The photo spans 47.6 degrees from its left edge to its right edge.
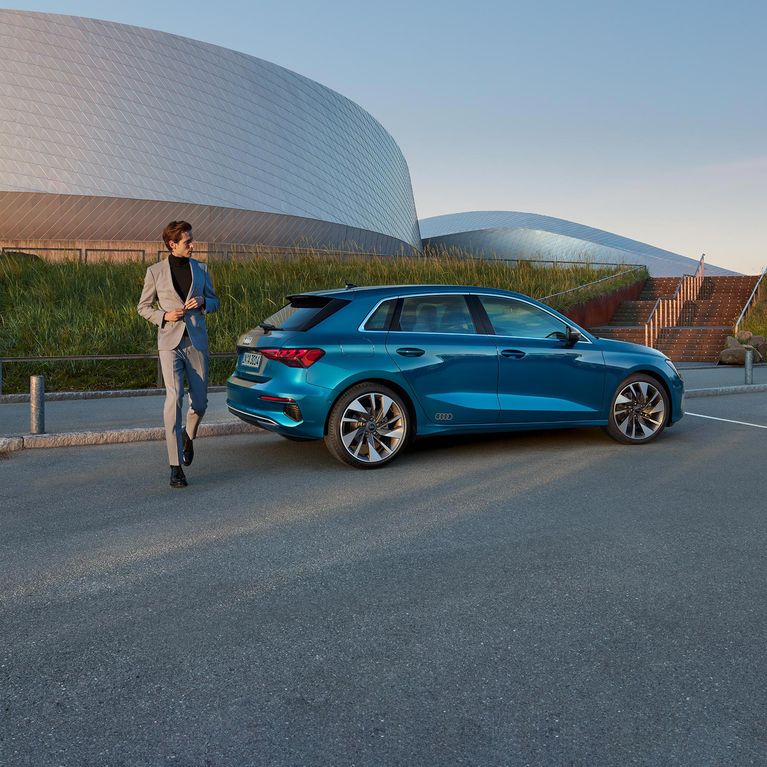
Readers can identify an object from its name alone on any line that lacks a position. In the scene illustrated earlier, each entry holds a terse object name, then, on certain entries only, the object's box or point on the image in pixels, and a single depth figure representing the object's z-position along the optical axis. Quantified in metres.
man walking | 6.77
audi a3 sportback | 7.50
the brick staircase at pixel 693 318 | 23.53
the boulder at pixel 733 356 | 20.66
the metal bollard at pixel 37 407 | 9.12
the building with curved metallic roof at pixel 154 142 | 42.84
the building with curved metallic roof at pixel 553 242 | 67.75
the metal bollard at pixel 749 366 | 15.07
